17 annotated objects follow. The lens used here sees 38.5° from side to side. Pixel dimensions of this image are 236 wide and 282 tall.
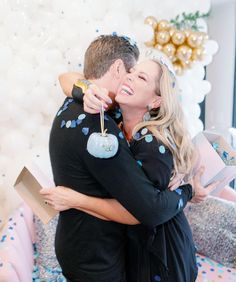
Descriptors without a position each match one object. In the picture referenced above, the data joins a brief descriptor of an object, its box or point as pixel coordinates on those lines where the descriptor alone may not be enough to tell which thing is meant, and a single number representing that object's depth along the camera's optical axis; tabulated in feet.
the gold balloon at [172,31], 7.63
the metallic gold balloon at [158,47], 7.70
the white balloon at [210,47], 8.48
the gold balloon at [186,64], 7.98
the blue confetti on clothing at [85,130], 3.10
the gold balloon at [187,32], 7.70
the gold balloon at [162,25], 7.58
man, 3.07
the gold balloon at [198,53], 7.95
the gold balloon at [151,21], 7.52
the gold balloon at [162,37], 7.55
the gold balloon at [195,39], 7.68
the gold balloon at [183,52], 7.76
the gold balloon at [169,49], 7.66
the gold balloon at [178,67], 8.10
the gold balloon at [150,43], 7.60
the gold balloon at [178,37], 7.58
